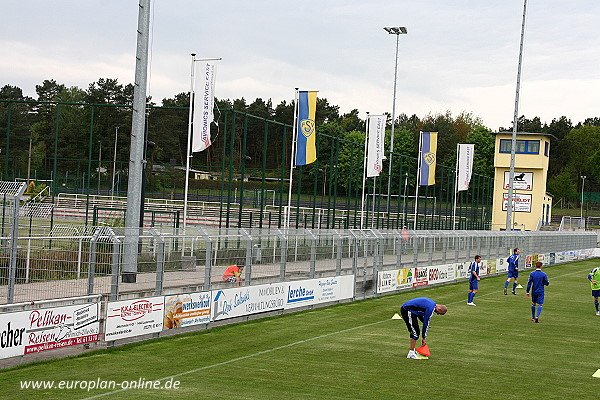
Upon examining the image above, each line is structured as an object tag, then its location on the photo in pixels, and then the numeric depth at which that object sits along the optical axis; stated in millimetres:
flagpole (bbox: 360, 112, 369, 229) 46038
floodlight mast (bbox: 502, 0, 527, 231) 47938
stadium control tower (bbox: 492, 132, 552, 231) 84125
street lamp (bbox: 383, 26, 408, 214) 59438
